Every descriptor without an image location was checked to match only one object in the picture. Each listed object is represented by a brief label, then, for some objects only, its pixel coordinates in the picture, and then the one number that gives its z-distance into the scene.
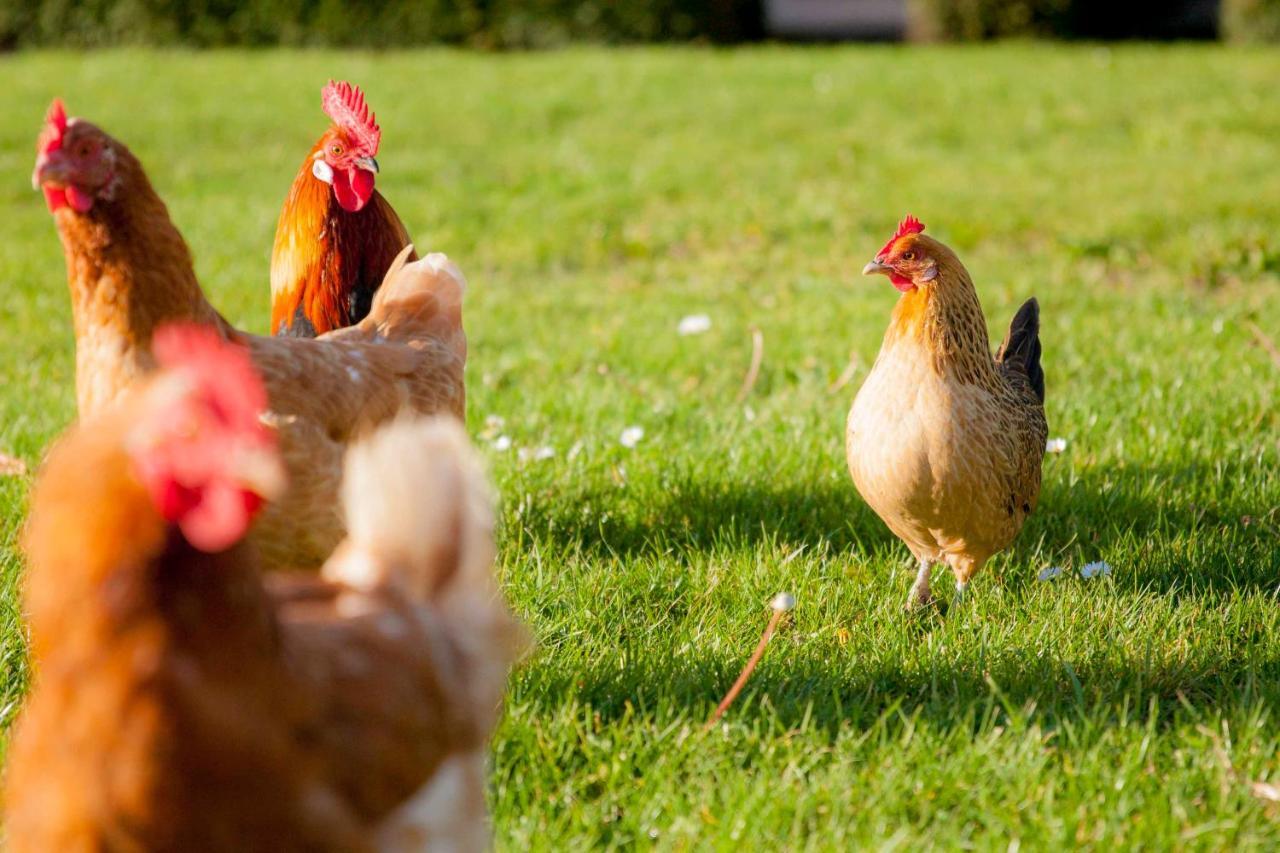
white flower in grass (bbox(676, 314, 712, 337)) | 5.78
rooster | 3.78
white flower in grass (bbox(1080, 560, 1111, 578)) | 3.47
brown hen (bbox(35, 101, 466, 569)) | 2.57
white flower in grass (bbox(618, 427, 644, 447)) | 4.45
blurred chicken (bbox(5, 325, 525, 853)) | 1.70
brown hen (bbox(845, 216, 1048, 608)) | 3.22
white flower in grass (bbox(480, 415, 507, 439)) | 4.56
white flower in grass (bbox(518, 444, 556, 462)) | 4.24
